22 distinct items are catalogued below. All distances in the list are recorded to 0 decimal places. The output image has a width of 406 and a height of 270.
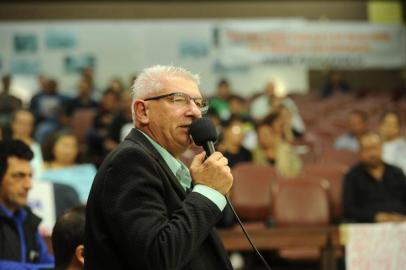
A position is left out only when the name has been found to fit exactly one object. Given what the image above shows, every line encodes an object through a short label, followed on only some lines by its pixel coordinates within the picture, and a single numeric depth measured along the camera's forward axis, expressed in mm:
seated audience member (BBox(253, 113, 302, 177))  11821
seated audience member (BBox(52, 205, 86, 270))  4438
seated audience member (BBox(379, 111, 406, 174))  12435
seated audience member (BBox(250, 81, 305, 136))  16798
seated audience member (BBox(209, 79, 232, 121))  17272
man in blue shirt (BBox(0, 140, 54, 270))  5517
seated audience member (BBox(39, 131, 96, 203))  9645
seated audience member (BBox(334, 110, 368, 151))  13972
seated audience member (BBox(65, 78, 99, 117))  17034
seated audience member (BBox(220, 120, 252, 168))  12019
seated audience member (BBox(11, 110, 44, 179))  10688
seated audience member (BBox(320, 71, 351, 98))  20828
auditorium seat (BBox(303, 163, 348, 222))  10545
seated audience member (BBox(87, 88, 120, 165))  14158
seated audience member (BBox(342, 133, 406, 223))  9540
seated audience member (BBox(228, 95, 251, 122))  15921
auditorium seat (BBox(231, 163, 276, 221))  10191
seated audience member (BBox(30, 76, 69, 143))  16259
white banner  20009
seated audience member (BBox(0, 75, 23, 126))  12524
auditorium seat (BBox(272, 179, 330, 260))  9273
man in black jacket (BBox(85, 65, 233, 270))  3171
